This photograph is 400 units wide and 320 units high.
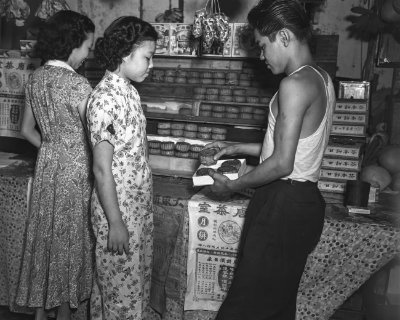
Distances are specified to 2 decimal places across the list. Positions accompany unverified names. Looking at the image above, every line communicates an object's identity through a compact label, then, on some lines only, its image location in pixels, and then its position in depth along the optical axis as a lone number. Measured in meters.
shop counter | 2.08
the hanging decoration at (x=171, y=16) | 2.96
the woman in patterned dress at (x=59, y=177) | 2.02
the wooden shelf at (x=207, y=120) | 2.55
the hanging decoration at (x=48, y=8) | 2.84
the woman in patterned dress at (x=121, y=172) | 1.69
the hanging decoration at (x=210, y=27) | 2.47
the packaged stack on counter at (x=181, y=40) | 2.71
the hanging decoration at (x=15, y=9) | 3.05
